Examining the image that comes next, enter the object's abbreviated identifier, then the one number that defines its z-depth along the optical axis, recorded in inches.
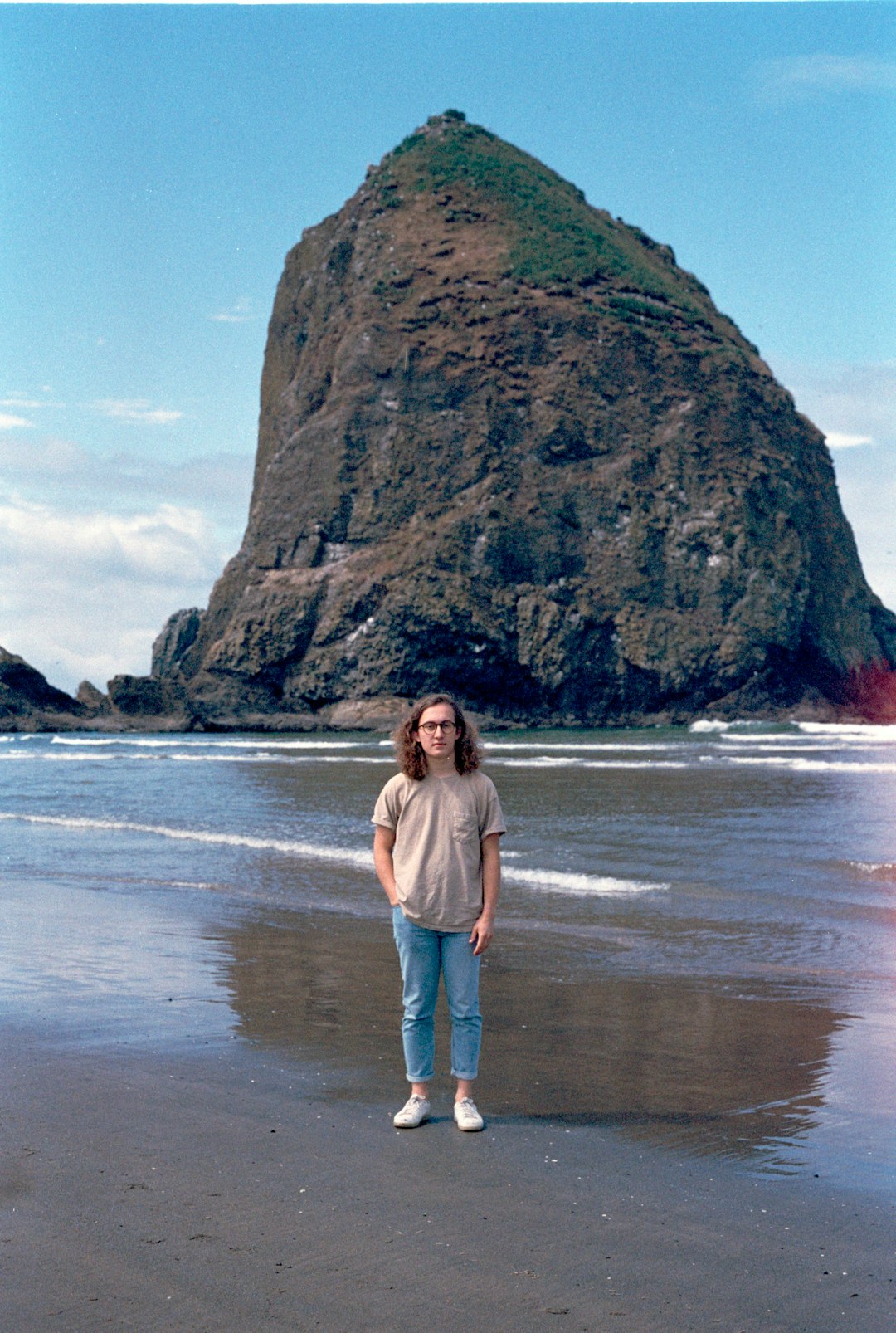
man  189.0
